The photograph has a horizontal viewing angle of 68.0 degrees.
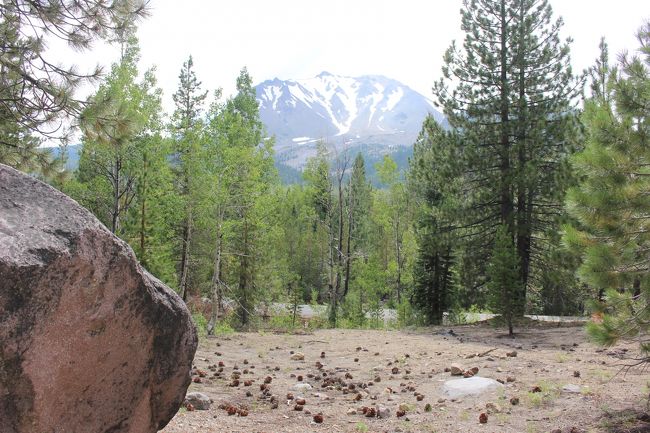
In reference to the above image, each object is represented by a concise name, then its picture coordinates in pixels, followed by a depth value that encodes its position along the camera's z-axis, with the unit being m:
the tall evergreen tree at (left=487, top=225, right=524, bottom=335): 13.06
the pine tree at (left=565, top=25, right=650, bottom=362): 5.65
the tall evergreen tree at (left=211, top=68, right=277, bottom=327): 15.60
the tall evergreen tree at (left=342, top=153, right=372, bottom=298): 39.72
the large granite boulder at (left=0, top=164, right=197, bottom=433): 2.81
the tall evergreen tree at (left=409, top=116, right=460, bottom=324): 17.59
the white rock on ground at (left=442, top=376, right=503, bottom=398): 7.14
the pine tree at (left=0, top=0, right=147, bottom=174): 6.25
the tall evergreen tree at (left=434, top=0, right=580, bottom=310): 16.47
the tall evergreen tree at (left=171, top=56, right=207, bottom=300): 16.70
